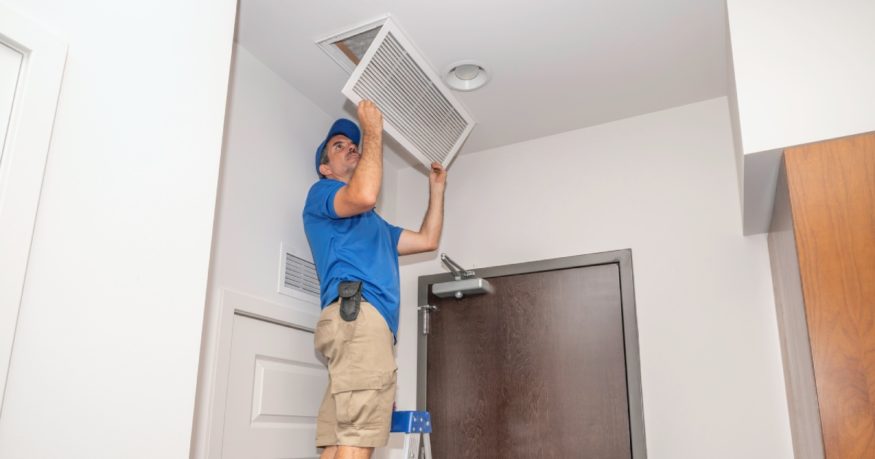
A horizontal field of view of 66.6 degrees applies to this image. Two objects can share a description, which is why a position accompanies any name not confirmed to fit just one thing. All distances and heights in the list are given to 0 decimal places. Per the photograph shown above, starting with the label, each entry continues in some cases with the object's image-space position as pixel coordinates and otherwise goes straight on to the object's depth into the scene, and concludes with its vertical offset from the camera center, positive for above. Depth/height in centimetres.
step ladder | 217 -4
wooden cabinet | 138 +28
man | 197 +34
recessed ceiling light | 239 +118
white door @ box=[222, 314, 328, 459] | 204 +6
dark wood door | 243 +16
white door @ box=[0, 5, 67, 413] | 103 +43
